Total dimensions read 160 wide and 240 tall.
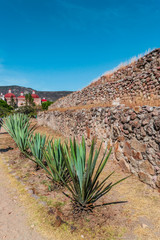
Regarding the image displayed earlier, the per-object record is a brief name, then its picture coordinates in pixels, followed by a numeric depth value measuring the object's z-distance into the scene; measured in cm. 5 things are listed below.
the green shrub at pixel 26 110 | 2545
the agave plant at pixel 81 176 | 246
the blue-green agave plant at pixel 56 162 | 342
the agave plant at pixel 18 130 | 576
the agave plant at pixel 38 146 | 446
